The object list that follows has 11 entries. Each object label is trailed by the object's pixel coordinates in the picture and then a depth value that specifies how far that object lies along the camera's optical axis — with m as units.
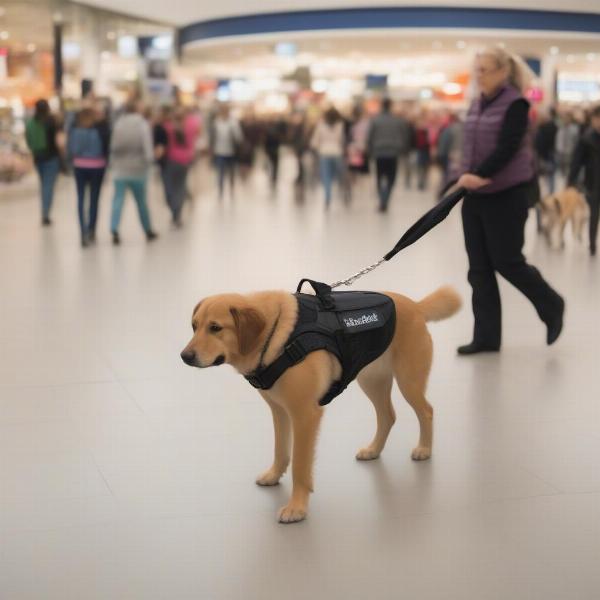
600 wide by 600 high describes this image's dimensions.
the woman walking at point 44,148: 12.76
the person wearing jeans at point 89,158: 11.03
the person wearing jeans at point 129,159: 11.09
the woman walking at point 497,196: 5.52
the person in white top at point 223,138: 17.48
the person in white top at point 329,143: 15.73
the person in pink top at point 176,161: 13.18
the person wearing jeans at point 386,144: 15.03
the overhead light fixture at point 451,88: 42.09
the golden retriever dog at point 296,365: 3.23
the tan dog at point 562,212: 11.06
